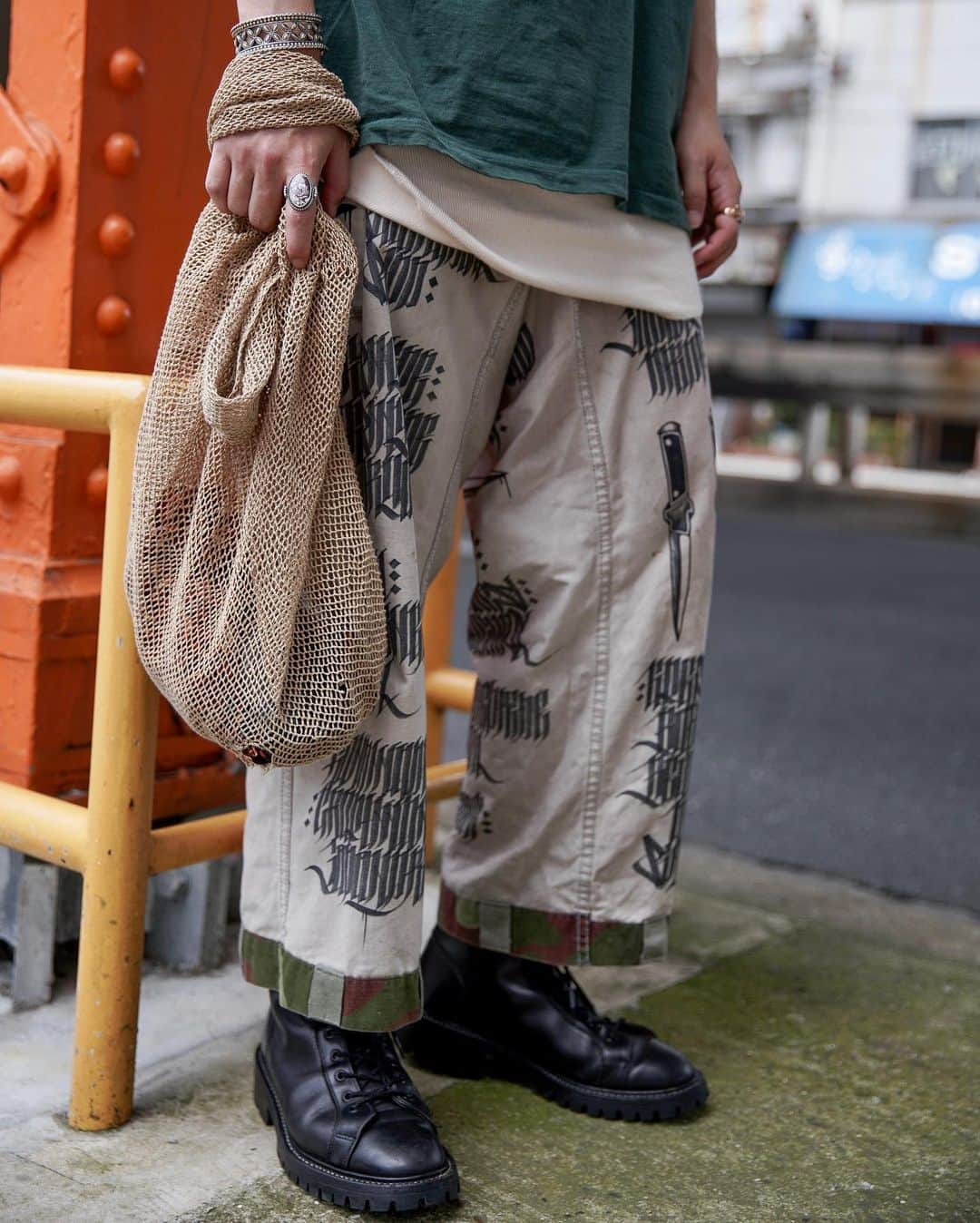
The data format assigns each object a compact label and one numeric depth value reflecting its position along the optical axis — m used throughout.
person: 2.79
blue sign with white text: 19.61
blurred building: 20.27
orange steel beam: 3.10
